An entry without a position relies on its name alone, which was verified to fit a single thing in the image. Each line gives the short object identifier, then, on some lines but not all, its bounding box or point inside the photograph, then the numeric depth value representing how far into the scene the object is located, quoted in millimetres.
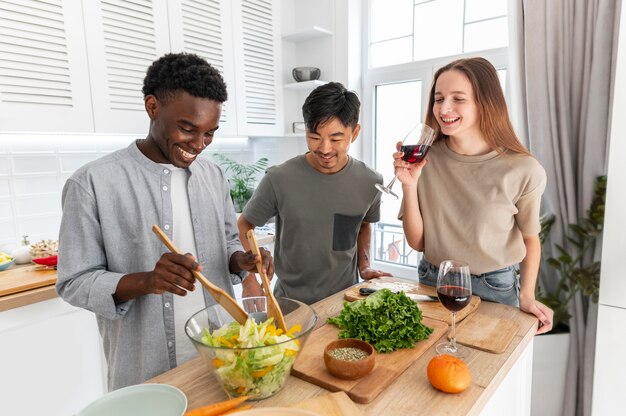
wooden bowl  853
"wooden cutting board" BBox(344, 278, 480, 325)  1200
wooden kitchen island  807
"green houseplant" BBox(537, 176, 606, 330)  1997
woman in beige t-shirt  1349
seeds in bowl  890
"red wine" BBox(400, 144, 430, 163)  1307
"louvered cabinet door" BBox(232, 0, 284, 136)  2947
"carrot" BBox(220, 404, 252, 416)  760
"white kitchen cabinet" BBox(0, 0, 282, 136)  1961
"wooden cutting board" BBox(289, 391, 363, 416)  765
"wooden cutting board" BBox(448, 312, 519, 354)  1039
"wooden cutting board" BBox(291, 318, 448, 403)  843
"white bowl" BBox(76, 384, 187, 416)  735
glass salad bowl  757
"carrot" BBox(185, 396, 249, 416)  731
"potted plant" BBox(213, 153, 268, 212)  3150
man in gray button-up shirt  1017
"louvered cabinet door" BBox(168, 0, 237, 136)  2576
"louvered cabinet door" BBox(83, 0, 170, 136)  2219
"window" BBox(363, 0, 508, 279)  2631
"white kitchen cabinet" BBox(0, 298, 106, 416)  1799
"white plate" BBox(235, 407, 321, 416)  704
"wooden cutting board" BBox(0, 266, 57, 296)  1787
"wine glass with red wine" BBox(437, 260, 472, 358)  999
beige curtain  1943
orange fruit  829
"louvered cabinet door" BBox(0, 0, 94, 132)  1911
